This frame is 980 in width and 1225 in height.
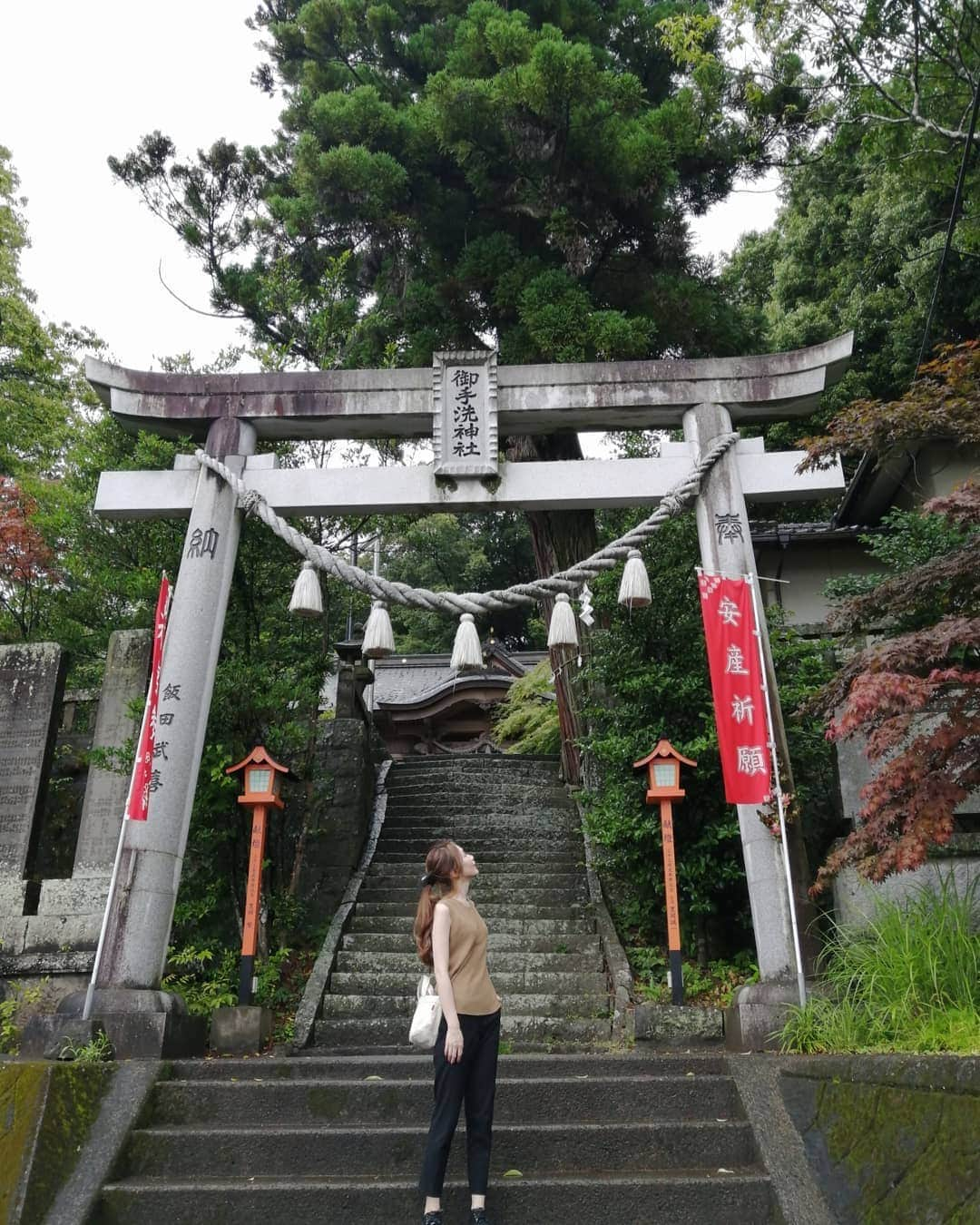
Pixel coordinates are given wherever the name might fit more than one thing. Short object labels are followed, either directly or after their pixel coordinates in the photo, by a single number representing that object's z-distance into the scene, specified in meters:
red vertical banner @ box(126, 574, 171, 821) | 6.68
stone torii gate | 7.64
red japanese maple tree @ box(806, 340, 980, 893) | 5.17
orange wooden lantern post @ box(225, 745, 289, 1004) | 7.24
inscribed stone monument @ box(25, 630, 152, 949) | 8.21
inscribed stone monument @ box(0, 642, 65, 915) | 8.45
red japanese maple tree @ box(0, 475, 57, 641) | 12.51
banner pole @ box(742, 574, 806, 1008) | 6.12
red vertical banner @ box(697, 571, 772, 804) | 6.70
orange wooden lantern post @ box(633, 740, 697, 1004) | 7.05
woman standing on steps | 4.02
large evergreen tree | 12.16
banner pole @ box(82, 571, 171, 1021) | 6.21
